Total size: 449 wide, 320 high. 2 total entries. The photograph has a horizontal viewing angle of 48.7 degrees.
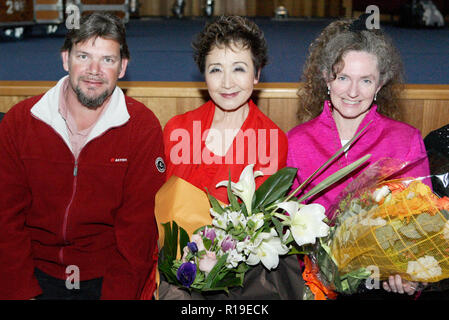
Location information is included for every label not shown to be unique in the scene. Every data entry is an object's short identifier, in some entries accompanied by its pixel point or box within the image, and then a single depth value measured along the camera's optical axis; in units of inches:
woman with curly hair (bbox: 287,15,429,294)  59.6
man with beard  56.6
